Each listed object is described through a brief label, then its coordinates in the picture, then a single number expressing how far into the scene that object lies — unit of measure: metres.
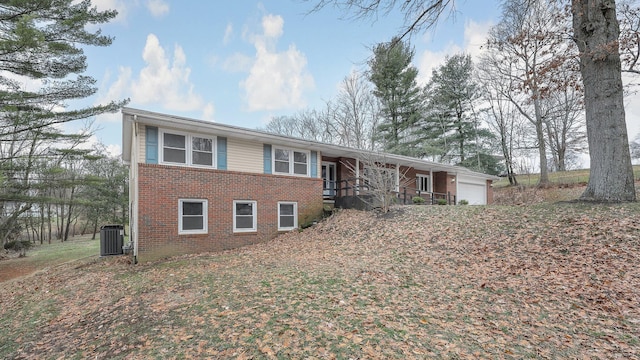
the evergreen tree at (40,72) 11.59
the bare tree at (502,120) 25.80
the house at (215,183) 9.64
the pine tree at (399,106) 28.00
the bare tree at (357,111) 28.06
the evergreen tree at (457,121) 28.20
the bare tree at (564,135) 25.11
